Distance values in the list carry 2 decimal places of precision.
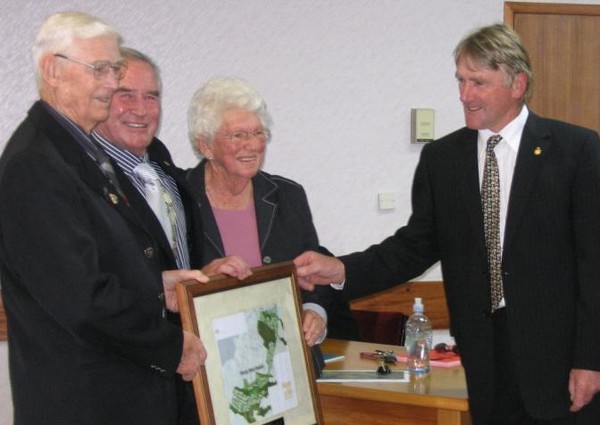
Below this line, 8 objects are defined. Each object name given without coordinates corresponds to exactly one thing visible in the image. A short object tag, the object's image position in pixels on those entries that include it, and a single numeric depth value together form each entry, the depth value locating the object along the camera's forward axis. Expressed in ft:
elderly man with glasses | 7.04
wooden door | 18.26
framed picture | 8.29
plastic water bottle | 11.09
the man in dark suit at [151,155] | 9.00
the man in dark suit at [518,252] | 10.03
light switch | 17.74
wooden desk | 10.11
